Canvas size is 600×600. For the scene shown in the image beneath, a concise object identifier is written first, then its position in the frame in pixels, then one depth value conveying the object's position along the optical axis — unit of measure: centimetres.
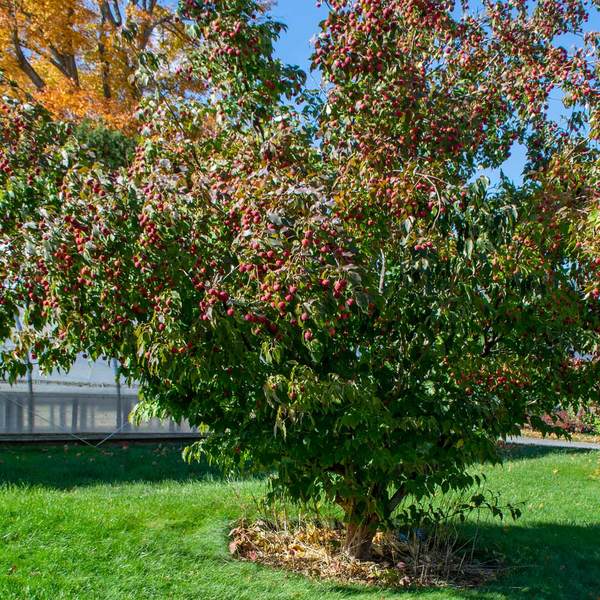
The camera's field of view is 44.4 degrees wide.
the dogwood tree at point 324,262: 446
